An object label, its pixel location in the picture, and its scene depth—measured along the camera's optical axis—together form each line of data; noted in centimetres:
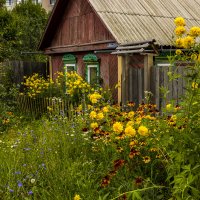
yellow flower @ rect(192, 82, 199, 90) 293
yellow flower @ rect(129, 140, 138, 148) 323
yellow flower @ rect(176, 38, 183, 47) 300
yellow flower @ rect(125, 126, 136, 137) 296
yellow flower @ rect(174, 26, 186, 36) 303
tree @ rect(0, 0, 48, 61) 1608
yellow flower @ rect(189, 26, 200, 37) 298
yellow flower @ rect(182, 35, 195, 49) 295
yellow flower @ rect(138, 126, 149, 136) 290
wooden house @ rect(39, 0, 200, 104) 817
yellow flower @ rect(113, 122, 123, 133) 310
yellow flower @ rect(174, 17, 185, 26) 311
